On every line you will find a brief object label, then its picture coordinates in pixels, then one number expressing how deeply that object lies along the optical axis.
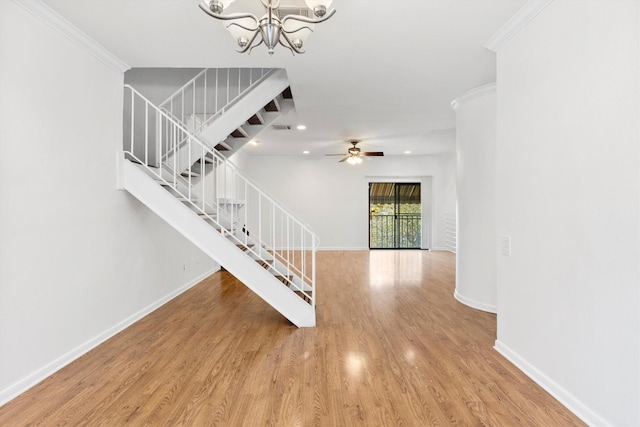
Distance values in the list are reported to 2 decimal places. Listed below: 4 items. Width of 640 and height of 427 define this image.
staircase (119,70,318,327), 3.34
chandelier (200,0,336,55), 1.92
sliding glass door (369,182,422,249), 10.08
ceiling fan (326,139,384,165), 7.23
